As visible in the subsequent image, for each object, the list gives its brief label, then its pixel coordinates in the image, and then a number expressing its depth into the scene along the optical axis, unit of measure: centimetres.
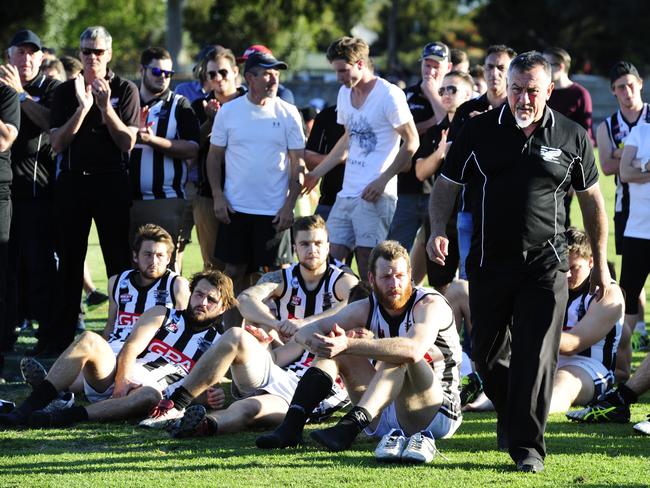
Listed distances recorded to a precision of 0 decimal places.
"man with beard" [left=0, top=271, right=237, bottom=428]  1337
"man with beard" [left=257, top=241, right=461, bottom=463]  1137
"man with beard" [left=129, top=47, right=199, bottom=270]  1761
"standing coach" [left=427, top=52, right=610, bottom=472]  1065
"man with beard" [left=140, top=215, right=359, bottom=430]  1291
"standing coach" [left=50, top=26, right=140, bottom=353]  1675
